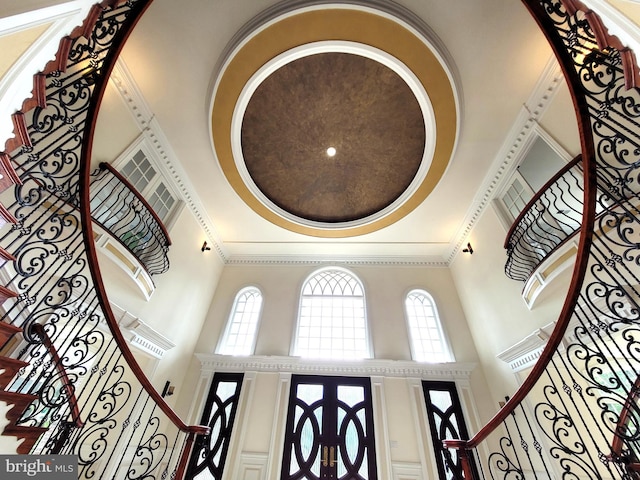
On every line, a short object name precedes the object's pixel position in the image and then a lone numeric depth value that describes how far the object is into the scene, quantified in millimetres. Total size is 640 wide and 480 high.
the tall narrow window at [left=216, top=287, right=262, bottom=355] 5328
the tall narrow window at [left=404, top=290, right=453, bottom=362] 5066
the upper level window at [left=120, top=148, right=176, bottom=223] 3866
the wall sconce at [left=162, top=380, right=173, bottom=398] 4237
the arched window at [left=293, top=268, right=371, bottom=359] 5227
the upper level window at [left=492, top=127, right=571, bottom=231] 3461
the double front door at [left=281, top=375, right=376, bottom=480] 3973
